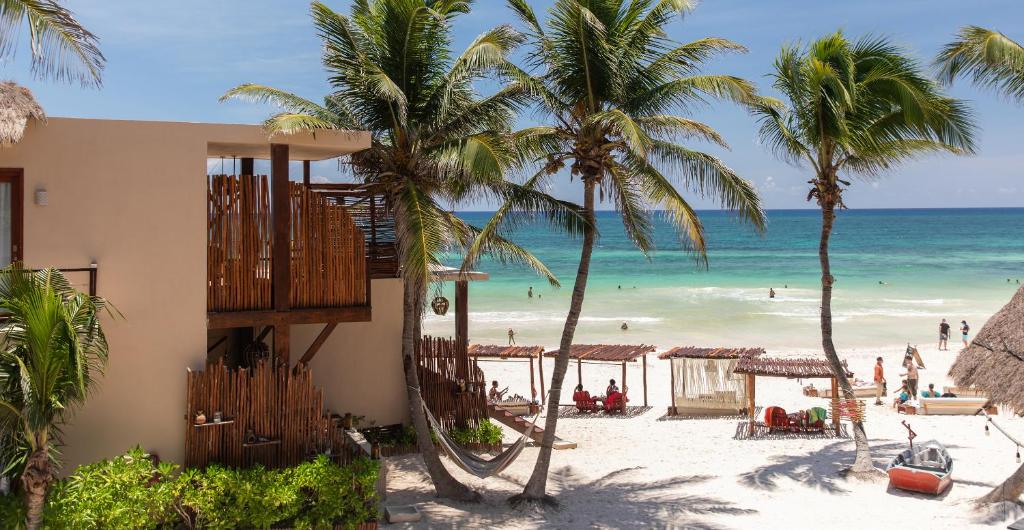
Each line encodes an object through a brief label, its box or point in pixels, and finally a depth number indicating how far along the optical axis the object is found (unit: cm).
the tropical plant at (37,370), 735
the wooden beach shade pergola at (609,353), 1795
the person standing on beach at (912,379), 1898
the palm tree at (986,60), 1022
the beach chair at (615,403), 1784
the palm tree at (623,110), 1018
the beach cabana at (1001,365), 977
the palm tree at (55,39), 718
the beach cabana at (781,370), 1511
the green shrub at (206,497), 801
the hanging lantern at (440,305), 1450
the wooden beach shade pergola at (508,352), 1774
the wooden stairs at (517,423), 1413
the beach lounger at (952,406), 1666
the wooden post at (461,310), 1420
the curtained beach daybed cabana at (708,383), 1748
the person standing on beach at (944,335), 2804
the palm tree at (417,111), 991
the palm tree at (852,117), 1141
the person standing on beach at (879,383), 1919
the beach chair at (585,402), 1767
